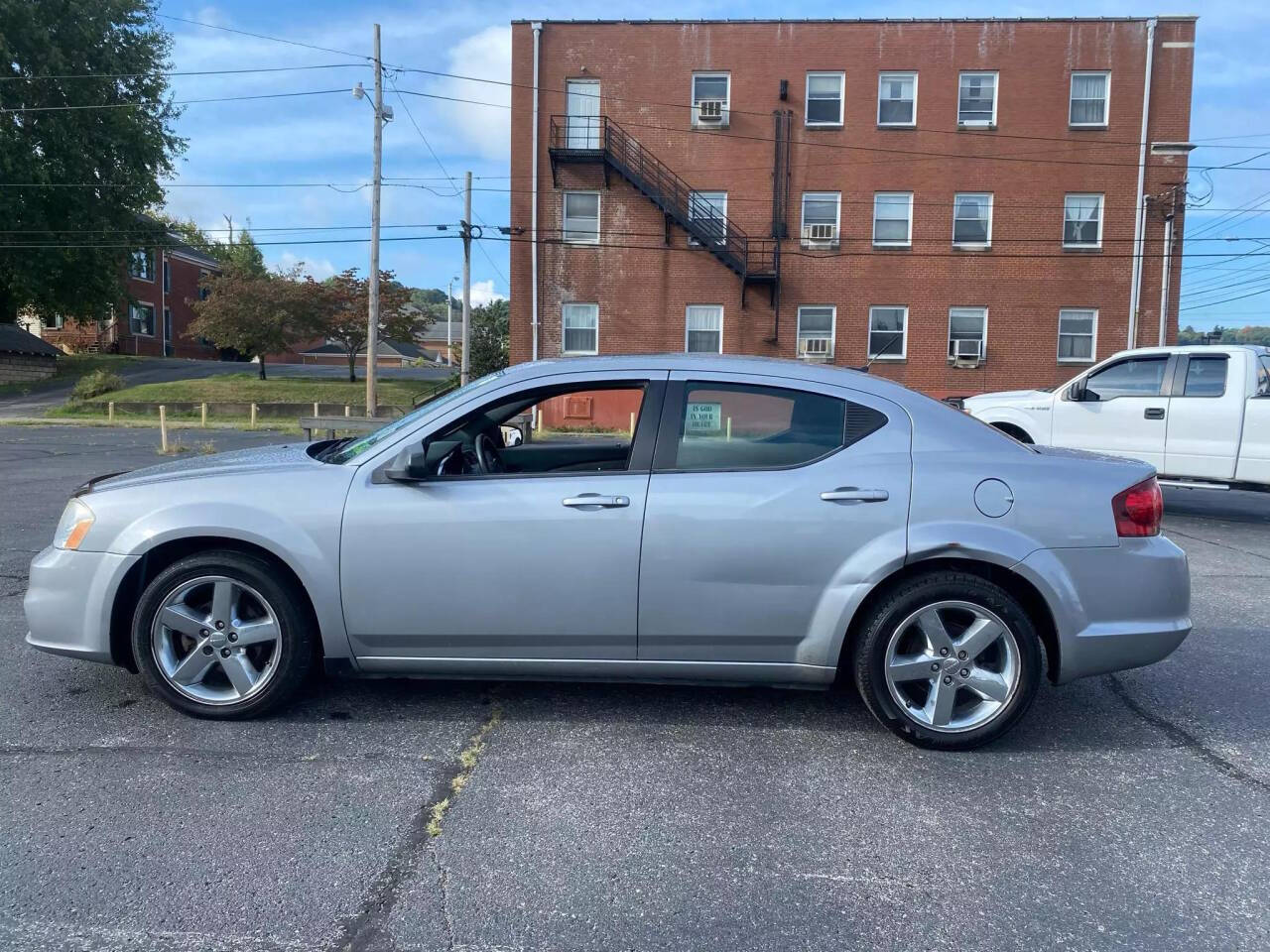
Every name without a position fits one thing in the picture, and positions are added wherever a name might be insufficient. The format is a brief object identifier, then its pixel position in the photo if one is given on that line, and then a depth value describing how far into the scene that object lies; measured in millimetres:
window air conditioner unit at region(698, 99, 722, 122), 27547
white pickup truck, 9961
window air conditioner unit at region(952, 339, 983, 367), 27828
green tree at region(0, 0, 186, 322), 36312
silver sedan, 3953
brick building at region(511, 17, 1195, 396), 27203
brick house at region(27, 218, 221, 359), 57094
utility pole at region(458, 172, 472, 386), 27641
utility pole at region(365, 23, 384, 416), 24984
